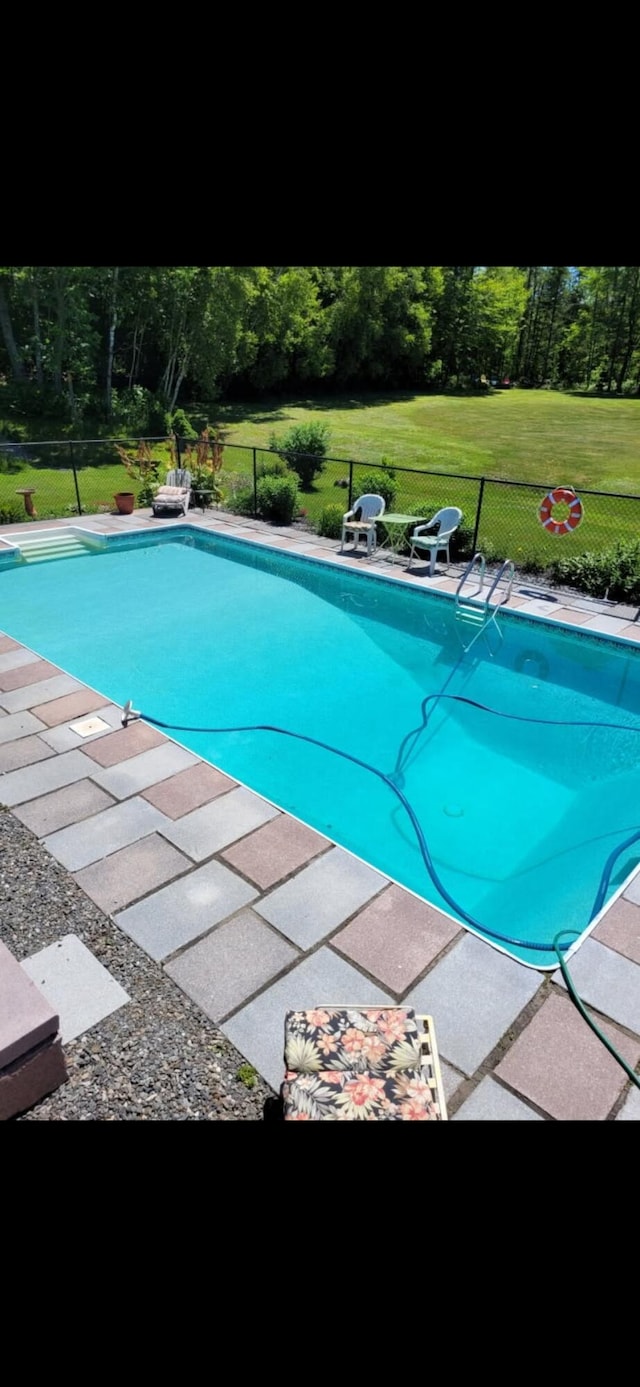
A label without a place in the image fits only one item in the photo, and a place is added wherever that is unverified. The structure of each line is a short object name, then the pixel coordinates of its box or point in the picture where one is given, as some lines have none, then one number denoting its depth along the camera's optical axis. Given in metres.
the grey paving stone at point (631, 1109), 2.40
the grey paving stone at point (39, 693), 5.34
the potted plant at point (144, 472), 12.51
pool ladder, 7.67
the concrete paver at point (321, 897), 3.21
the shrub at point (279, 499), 11.29
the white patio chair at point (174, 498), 11.44
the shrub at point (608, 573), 8.03
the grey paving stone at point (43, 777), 4.15
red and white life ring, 7.57
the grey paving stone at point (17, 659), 6.12
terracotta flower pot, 11.84
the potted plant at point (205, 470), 12.34
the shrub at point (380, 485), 10.57
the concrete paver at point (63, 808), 3.88
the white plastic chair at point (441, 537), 8.76
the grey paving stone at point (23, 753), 4.46
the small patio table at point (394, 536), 9.52
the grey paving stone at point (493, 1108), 2.39
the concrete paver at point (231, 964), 2.85
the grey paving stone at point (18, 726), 4.82
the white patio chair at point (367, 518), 9.62
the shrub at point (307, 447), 13.73
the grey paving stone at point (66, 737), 4.71
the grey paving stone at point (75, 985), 2.74
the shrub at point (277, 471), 12.73
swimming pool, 4.27
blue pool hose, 3.29
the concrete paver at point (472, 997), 2.66
